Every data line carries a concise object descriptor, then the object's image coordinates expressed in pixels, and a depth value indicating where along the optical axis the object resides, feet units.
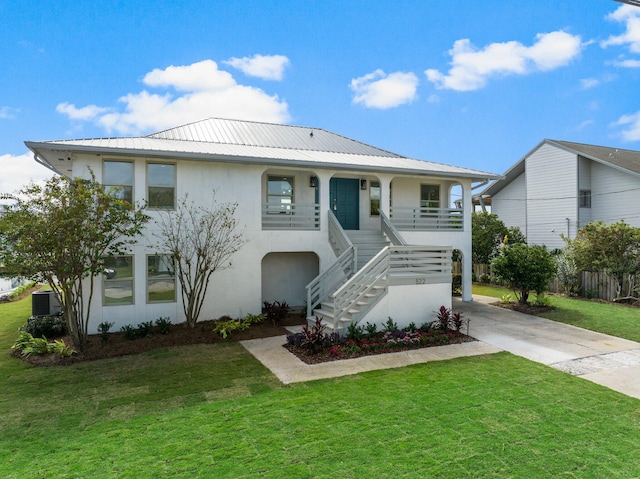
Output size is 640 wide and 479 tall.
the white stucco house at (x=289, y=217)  32.19
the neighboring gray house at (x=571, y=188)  67.62
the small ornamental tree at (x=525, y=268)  42.91
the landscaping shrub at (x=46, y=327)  31.48
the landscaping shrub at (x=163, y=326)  32.40
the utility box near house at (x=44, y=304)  35.68
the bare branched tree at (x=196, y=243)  33.78
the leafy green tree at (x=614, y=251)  46.26
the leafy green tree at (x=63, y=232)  25.43
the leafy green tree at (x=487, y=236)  67.41
